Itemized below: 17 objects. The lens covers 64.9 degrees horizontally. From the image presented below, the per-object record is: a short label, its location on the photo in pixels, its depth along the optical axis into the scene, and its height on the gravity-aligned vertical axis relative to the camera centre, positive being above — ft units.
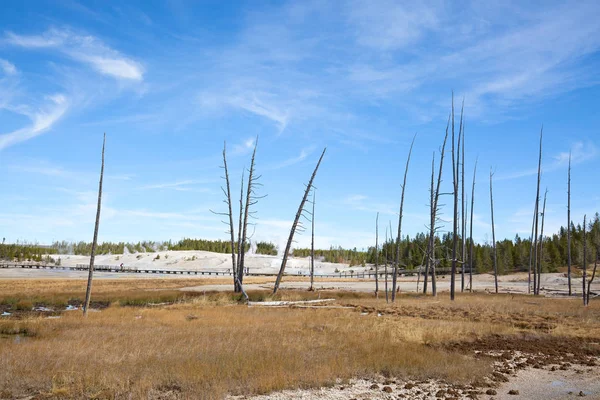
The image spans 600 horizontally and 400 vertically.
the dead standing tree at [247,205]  123.71 +12.89
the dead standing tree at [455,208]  111.77 +13.26
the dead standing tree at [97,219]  80.58 +4.96
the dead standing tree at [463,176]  125.70 +23.74
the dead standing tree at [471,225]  153.11 +12.18
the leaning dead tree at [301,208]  114.62 +11.75
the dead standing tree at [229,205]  125.70 +12.81
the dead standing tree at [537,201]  139.54 +19.33
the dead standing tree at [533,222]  143.10 +13.44
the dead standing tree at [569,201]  134.31 +18.68
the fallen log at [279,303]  98.12 -10.19
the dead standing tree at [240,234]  127.65 +5.38
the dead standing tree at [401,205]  113.97 +13.65
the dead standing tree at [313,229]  154.75 +9.21
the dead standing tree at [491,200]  160.32 +21.43
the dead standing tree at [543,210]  144.73 +17.08
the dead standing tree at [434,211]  121.80 +13.27
